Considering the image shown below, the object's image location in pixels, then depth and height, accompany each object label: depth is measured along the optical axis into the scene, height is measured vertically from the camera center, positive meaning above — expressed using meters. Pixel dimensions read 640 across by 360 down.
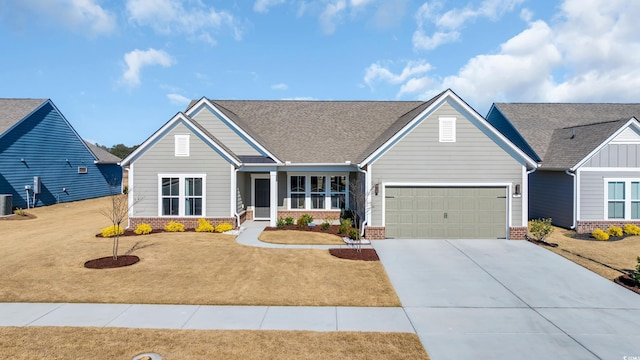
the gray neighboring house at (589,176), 16.91 +0.05
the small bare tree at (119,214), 11.65 -2.22
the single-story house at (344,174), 15.39 +0.18
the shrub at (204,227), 16.44 -2.27
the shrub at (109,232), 15.31 -2.34
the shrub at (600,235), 15.40 -2.50
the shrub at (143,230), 16.02 -2.34
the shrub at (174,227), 16.44 -2.27
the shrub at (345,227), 15.97 -2.21
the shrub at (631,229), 16.09 -2.36
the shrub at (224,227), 16.30 -2.27
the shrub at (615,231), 15.96 -2.41
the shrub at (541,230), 14.54 -2.14
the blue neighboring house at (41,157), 24.50 +1.58
